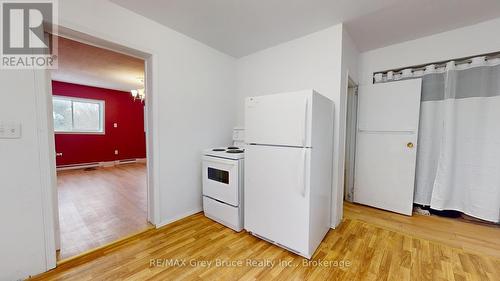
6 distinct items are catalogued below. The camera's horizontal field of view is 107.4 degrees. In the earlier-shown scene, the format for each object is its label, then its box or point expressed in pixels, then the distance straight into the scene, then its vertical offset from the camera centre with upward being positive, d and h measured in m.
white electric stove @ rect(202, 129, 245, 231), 2.11 -0.67
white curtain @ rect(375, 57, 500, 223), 2.14 -0.07
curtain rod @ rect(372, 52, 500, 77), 2.17 +0.91
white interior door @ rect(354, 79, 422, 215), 2.47 -0.18
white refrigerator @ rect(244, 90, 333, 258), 1.59 -0.36
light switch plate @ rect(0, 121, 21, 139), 1.28 -0.02
